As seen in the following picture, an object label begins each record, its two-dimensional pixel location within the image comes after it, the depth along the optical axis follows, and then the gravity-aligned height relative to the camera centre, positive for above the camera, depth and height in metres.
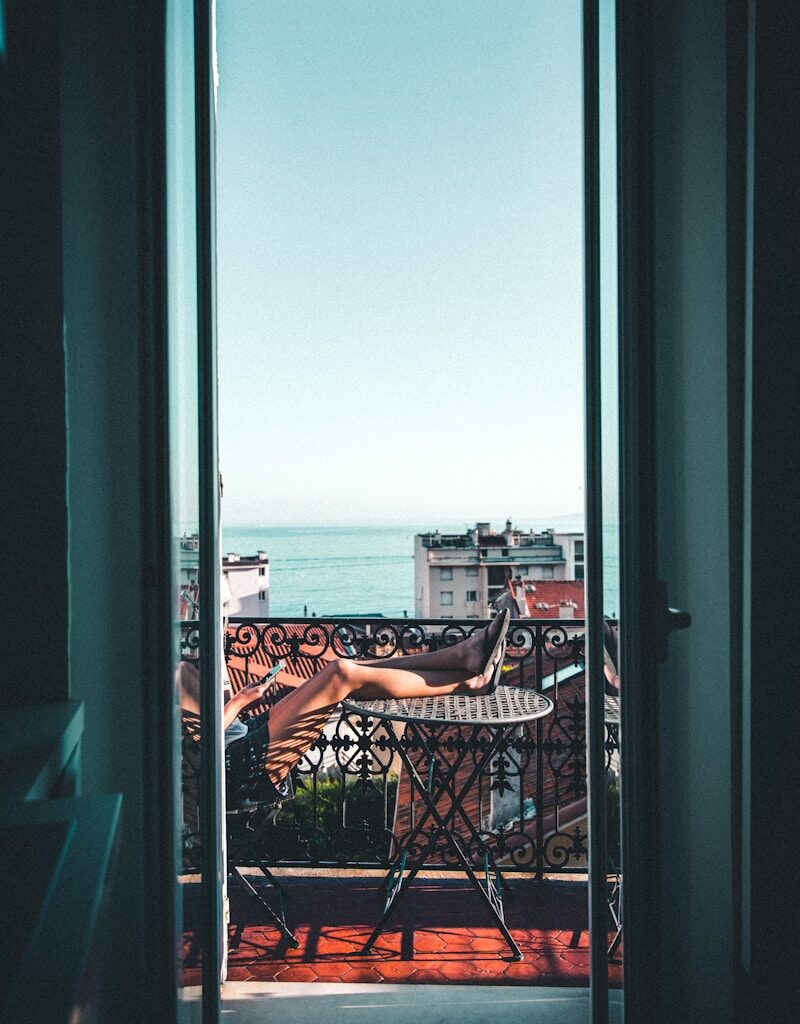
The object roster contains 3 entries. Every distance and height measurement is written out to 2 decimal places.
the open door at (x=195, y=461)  1.30 +0.07
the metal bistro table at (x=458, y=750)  2.04 -1.00
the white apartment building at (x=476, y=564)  40.53 -4.88
